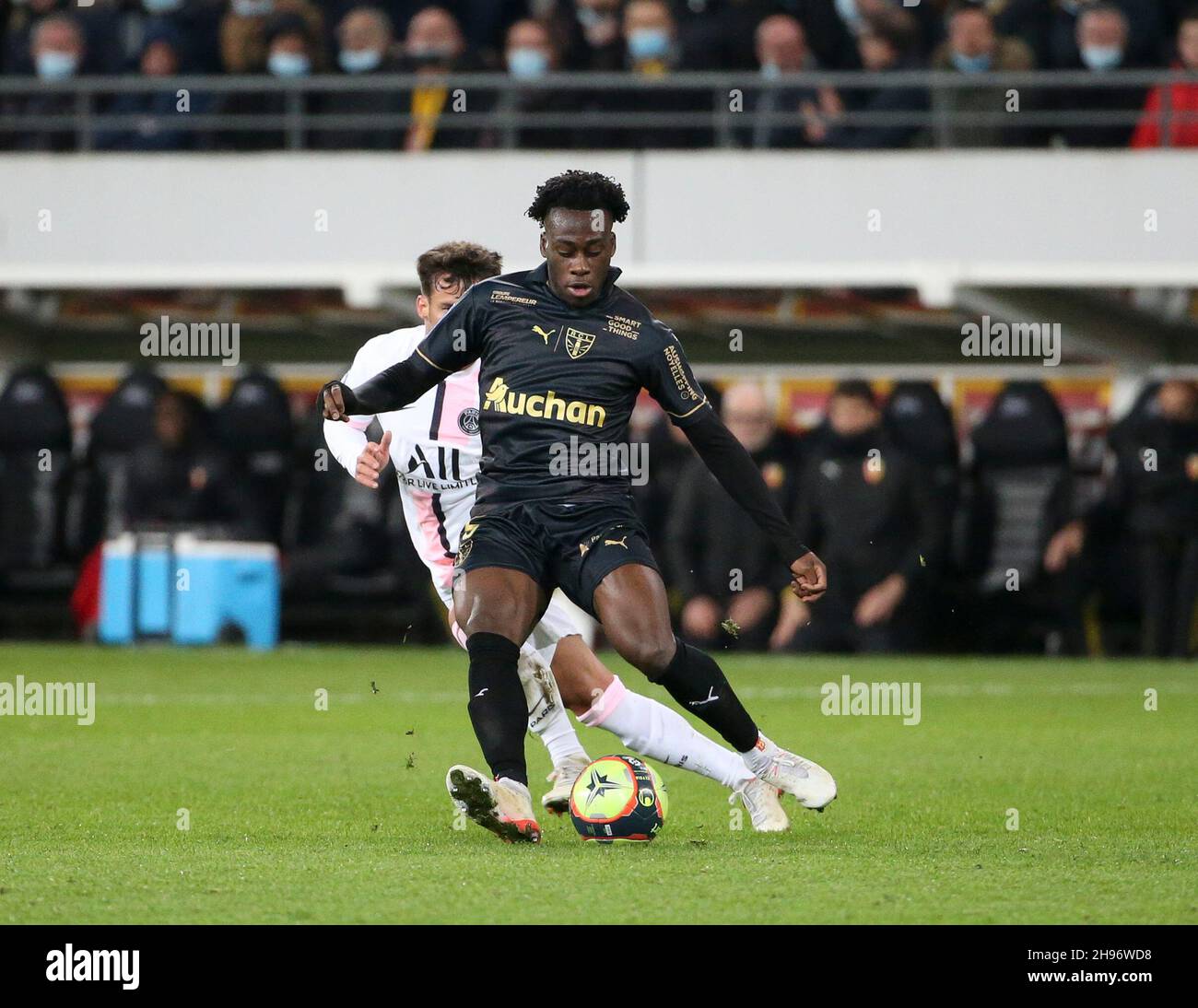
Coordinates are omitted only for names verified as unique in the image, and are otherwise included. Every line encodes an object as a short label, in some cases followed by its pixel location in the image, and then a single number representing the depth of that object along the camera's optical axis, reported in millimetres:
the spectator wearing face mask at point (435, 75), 17641
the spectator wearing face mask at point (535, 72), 17859
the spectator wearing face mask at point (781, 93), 17297
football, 7371
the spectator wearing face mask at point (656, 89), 17609
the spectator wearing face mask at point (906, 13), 17500
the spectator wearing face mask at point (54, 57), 18859
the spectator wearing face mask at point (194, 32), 18656
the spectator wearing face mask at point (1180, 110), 16719
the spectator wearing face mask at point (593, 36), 17906
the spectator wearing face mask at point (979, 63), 17000
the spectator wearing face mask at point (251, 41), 18406
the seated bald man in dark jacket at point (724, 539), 16062
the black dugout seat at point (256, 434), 18281
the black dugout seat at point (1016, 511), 17109
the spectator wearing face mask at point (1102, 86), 17047
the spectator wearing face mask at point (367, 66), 18047
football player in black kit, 7301
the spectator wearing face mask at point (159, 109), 18406
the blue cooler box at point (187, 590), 17219
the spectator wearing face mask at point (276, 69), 18375
